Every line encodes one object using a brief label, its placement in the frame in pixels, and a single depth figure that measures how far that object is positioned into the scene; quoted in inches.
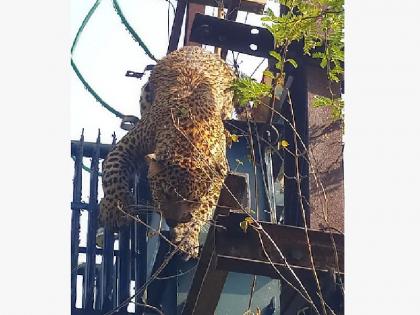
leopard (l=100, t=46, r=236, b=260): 233.1
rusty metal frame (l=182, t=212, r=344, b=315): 149.9
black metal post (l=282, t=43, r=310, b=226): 179.3
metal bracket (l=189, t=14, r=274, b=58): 191.9
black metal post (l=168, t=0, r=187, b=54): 261.0
